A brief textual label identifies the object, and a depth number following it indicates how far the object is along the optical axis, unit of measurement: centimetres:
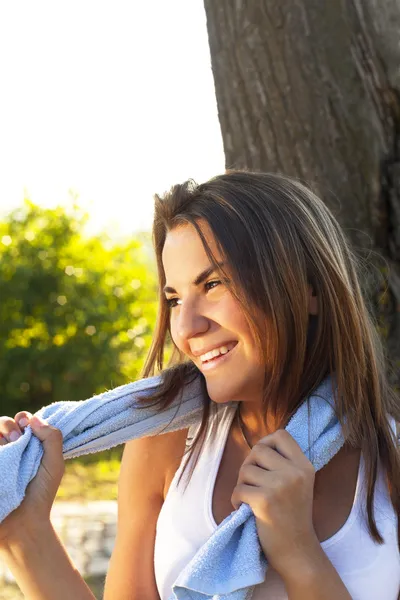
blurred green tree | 686
